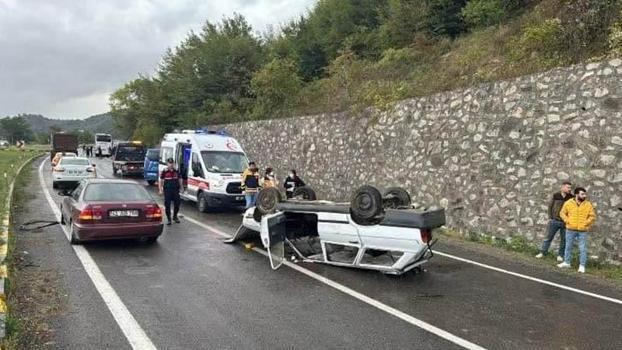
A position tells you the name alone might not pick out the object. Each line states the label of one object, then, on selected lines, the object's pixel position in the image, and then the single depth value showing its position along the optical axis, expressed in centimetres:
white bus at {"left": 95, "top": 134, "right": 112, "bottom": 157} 6069
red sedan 1012
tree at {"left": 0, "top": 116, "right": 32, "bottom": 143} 15188
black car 3031
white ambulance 1631
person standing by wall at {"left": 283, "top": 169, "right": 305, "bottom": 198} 1655
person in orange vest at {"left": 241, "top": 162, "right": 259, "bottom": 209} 1503
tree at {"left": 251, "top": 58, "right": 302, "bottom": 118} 2523
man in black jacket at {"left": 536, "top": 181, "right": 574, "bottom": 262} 990
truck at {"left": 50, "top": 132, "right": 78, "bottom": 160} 4844
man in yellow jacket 928
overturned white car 802
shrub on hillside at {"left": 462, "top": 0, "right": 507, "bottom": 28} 1900
